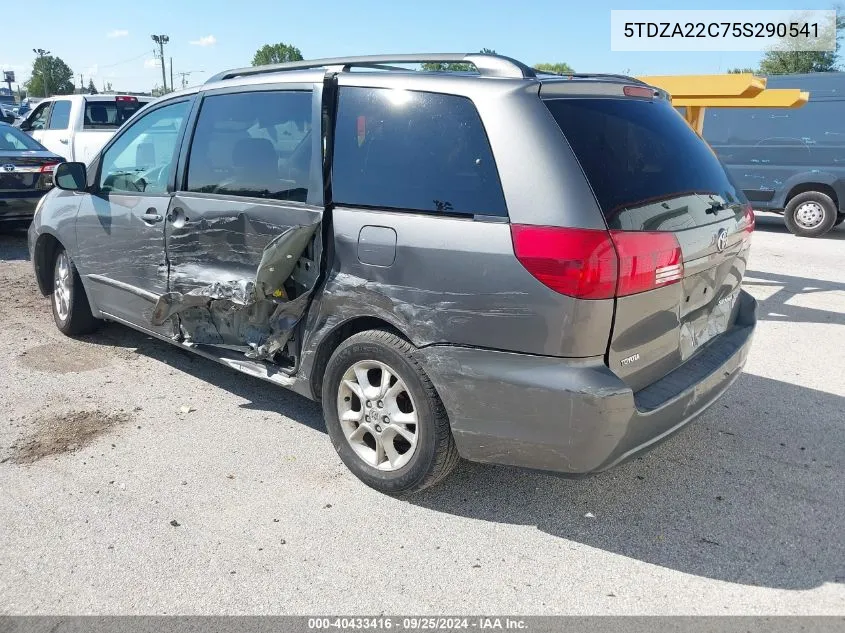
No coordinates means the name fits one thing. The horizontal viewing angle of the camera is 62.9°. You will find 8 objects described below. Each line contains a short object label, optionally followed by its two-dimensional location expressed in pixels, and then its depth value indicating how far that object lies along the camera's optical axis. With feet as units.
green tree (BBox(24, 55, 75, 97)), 286.05
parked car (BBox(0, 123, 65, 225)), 29.12
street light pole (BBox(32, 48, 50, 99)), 286.87
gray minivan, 8.75
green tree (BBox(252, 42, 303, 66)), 297.12
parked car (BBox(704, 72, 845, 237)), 35.40
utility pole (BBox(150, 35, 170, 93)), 244.83
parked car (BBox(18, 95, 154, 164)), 40.55
